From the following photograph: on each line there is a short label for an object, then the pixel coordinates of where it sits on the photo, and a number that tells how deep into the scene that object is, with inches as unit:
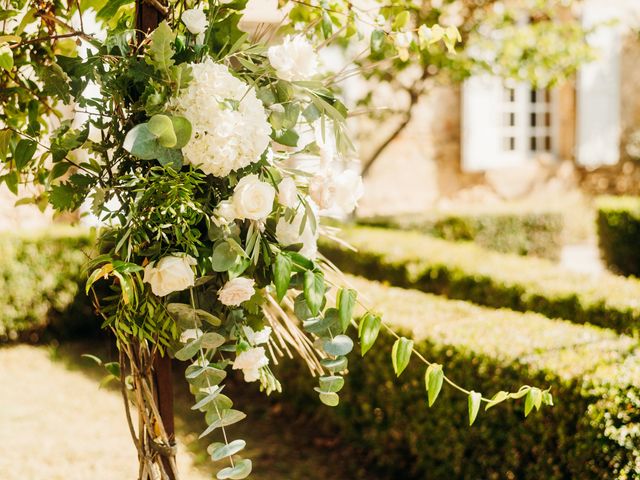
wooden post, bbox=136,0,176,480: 68.2
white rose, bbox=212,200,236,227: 57.5
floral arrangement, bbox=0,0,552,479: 56.4
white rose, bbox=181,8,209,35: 58.9
